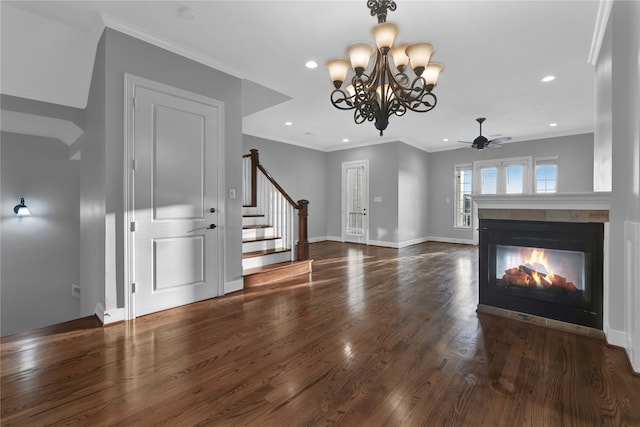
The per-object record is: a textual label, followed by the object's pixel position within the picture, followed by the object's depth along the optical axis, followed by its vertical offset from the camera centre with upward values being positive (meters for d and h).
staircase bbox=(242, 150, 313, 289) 4.27 -0.46
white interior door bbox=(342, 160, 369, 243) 8.16 +0.25
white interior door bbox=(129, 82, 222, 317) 2.94 +0.12
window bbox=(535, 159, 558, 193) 7.15 +0.87
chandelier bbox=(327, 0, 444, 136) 2.33 +1.24
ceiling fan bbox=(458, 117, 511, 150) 5.80 +1.38
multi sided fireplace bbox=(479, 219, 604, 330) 2.45 -0.54
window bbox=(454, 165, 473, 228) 8.21 +0.43
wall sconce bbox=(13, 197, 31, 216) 4.88 +0.02
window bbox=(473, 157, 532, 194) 7.44 +0.93
